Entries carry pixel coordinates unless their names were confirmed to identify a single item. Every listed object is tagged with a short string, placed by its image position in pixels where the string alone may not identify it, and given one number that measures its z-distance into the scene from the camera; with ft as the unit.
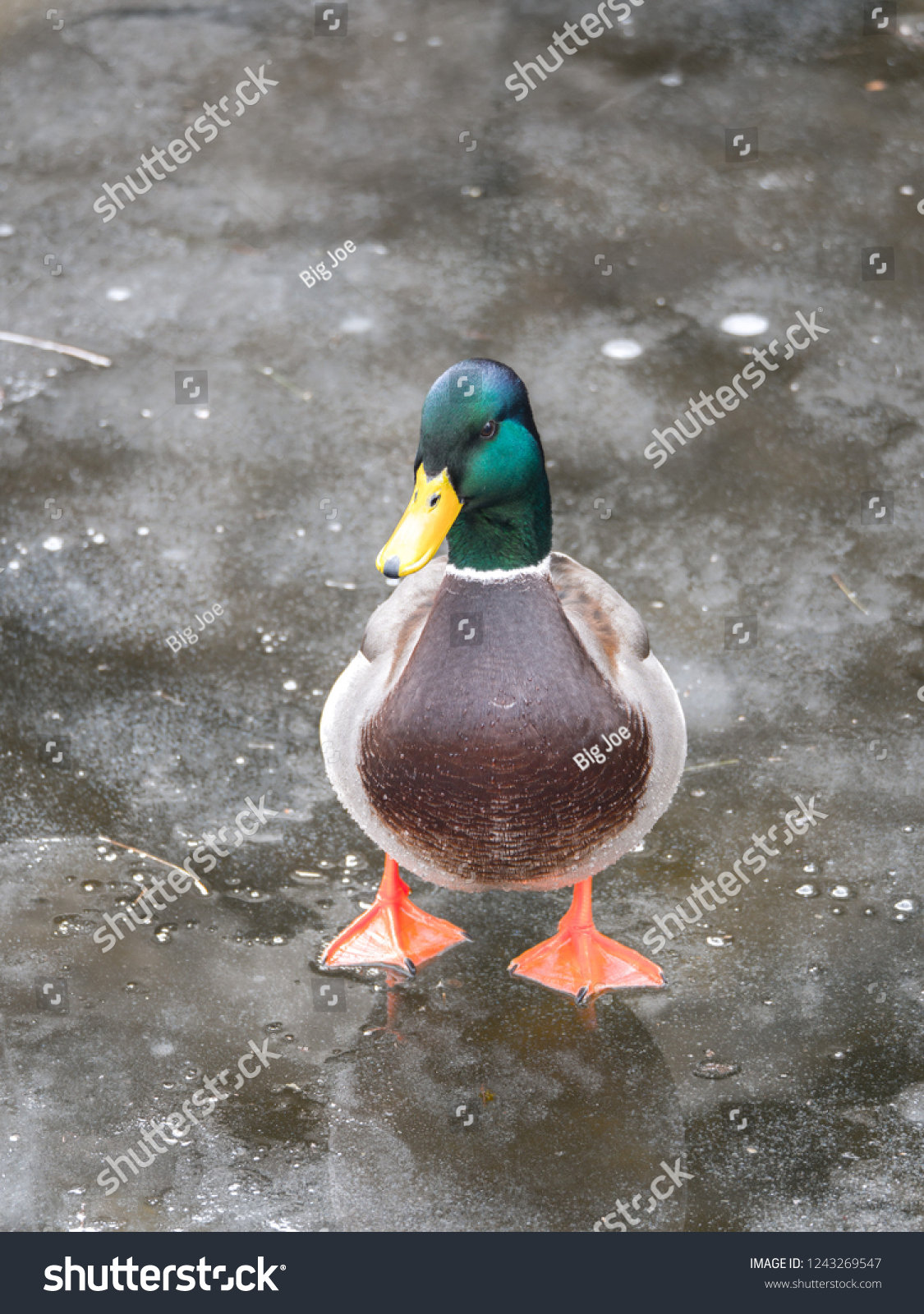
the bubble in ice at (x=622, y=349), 36.81
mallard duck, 20.10
